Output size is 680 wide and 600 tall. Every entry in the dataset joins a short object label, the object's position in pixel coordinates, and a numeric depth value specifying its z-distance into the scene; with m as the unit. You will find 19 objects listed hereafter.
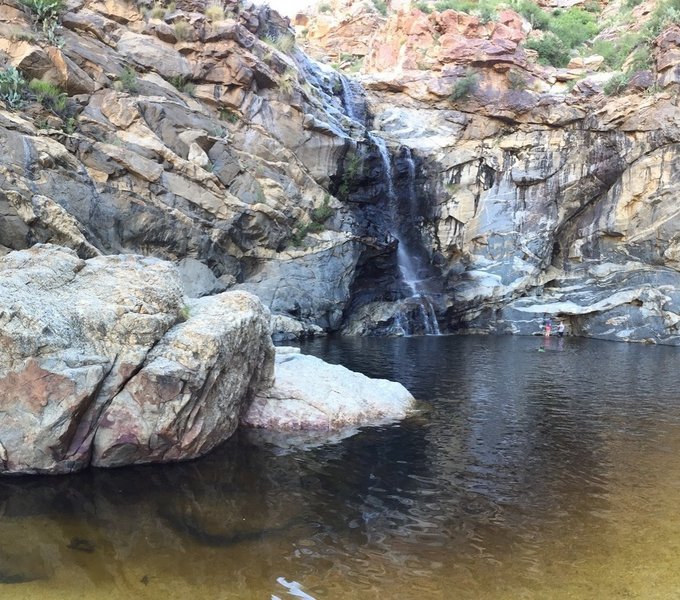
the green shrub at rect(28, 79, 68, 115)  20.33
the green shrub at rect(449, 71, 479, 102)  35.03
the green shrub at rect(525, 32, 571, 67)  39.41
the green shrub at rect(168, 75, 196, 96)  26.91
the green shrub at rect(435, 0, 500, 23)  40.62
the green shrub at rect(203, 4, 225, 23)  28.84
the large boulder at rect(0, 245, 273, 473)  7.53
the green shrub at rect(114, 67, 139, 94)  23.70
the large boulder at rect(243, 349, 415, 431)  10.82
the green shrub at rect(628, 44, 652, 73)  31.89
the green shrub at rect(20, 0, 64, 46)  22.45
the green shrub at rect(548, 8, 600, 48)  41.94
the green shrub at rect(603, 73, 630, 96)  31.86
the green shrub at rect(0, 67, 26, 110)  19.19
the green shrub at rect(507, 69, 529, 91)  34.97
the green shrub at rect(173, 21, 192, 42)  27.61
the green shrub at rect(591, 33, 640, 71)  34.47
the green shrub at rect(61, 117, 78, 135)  20.47
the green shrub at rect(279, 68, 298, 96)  29.12
